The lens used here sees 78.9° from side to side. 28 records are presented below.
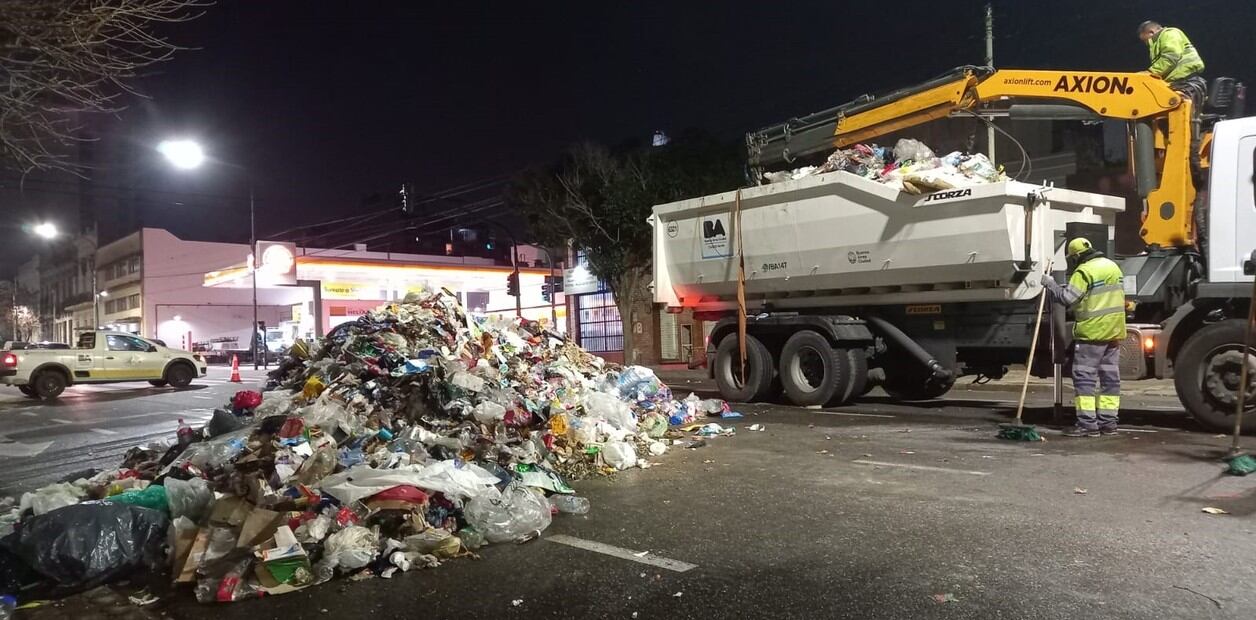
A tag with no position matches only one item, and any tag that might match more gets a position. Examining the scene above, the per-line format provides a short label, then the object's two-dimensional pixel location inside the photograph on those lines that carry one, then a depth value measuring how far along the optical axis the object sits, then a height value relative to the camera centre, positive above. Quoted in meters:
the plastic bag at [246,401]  6.71 -0.76
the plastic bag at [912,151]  8.48 +1.71
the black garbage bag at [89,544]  3.60 -1.09
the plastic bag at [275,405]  6.04 -0.73
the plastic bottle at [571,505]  4.81 -1.24
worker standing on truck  7.12 +2.21
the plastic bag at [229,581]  3.52 -1.24
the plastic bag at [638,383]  8.66 -0.87
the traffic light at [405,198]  20.80 +3.17
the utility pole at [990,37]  13.66 +4.77
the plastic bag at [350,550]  3.73 -1.16
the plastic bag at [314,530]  3.81 -1.09
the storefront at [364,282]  34.28 +1.48
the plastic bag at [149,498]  4.26 -1.03
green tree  17.95 +2.81
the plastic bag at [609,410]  7.07 -0.95
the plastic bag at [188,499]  4.14 -1.00
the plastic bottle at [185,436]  5.87 -0.94
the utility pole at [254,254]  29.62 +2.55
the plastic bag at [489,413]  5.80 -0.78
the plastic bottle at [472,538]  4.10 -1.22
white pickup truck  15.69 -1.02
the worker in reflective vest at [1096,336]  6.56 -0.31
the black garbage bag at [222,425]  5.99 -0.86
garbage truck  6.51 +0.51
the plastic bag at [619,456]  6.16 -1.20
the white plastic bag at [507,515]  4.20 -1.15
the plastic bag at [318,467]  4.39 -0.90
